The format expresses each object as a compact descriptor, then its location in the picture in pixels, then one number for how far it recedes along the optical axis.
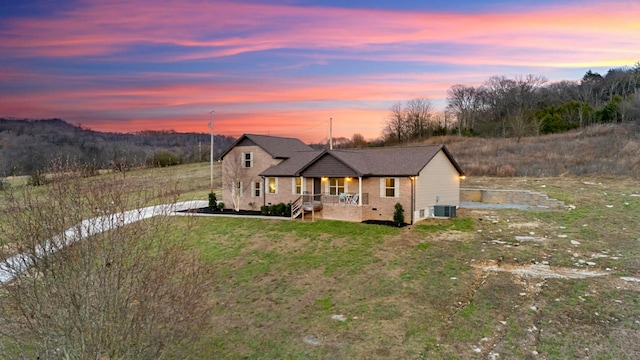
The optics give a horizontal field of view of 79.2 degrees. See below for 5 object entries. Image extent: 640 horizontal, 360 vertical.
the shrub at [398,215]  21.99
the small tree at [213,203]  29.66
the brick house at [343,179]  23.17
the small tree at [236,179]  29.30
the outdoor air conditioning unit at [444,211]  23.45
